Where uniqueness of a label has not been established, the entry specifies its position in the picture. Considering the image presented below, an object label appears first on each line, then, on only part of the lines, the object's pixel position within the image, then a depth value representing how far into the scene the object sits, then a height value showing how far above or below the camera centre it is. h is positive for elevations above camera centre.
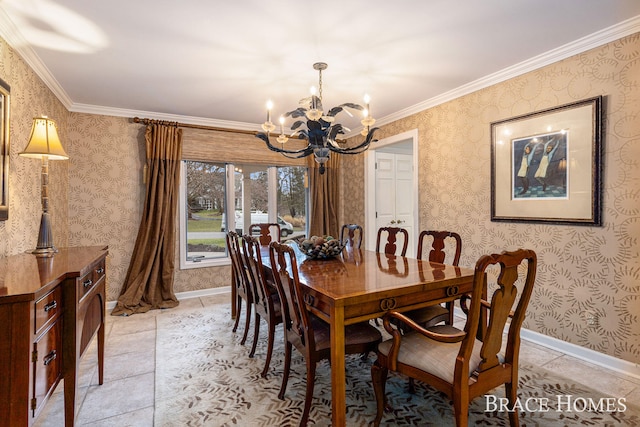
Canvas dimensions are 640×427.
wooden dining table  1.55 -0.46
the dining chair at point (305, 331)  1.73 -0.75
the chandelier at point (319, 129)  2.32 +0.61
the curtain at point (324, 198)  4.92 +0.13
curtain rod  3.88 +1.08
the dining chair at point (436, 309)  2.18 -0.76
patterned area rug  1.80 -1.22
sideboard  1.15 -0.51
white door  4.93 +0.25
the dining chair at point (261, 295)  2.23 -0.66
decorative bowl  2.59 -0.34
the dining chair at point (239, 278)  2.77 -0.66
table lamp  2.06 +0.37
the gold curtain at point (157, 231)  3.84 -0.29
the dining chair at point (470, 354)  1.31 -0.72
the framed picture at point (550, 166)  2.40 +0.33
